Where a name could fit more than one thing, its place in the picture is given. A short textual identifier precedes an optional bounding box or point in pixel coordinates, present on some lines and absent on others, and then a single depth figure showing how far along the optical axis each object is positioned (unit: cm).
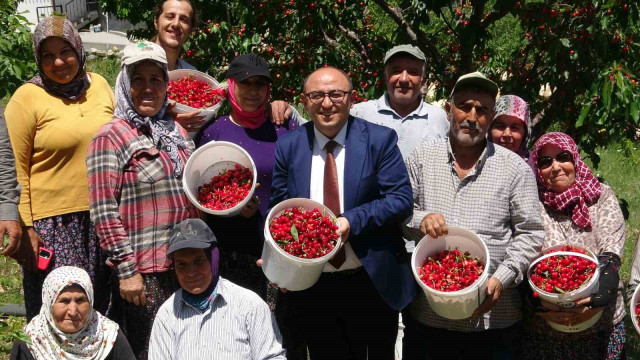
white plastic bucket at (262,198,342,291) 343
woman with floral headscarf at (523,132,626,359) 384
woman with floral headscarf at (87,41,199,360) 373
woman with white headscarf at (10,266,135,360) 383
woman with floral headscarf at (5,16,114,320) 396
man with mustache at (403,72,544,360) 365
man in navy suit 370
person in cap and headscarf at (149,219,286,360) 357
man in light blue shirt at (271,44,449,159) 428
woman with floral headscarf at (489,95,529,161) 411
